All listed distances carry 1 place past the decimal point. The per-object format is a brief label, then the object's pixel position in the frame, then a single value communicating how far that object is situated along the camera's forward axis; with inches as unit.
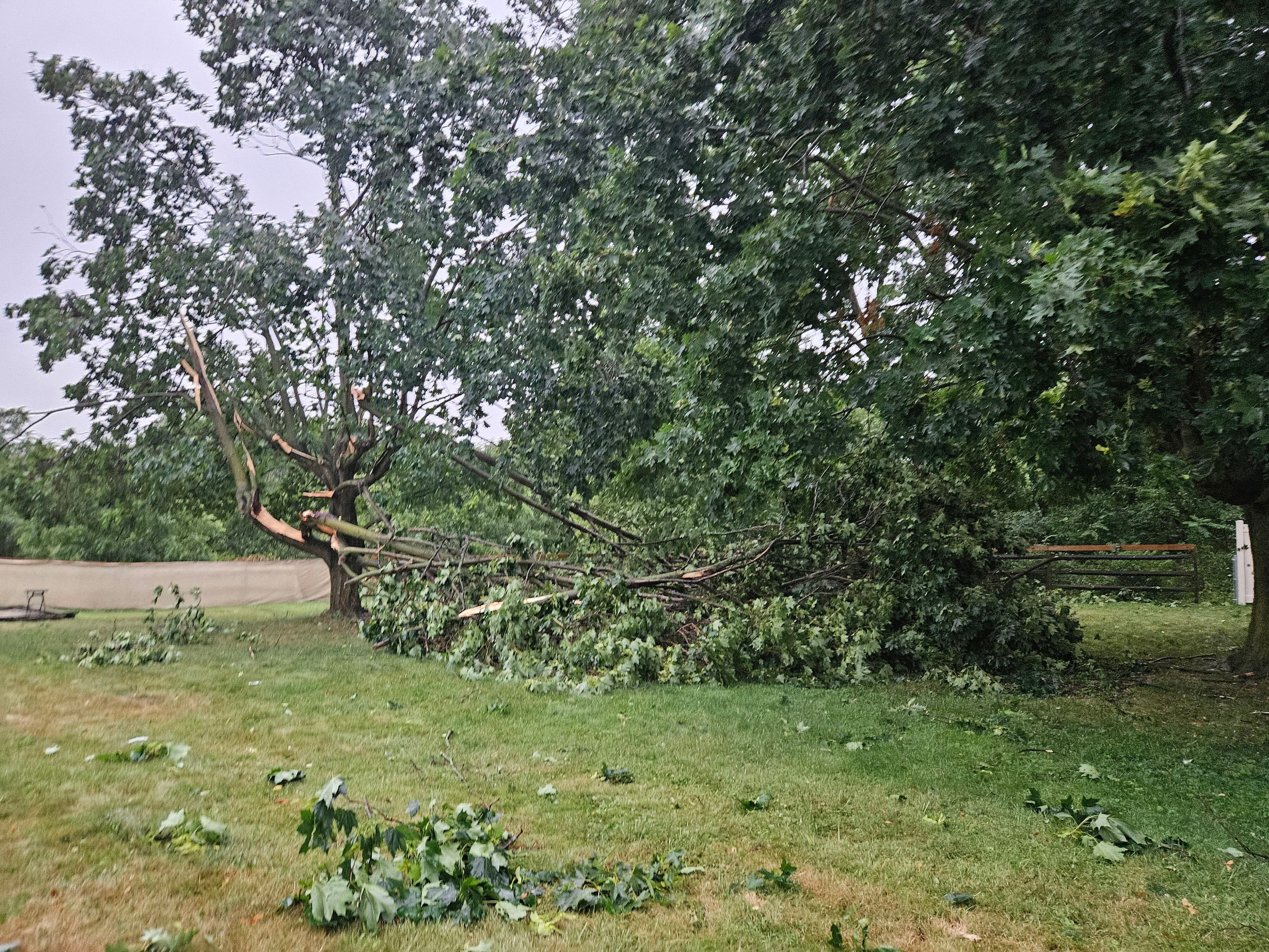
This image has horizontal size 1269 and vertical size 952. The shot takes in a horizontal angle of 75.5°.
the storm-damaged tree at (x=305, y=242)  435.8
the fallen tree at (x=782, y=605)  324.2
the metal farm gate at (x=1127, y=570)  626.8
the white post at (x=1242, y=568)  579.8
